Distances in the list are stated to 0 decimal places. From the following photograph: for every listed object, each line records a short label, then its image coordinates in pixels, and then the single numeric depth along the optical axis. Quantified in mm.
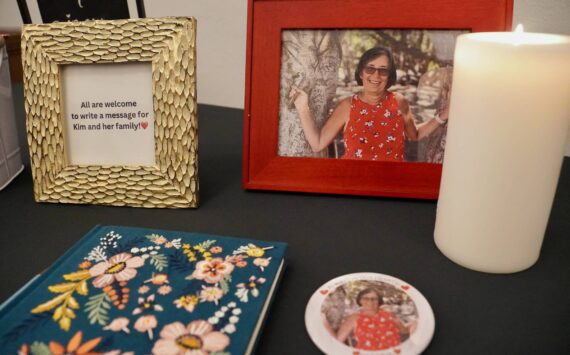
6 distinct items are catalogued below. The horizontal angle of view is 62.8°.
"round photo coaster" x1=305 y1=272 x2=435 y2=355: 338
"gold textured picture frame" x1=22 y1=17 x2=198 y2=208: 529
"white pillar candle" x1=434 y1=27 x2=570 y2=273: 384
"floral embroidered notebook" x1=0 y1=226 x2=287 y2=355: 327
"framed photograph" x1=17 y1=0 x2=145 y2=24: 694
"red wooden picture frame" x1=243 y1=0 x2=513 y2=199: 533
